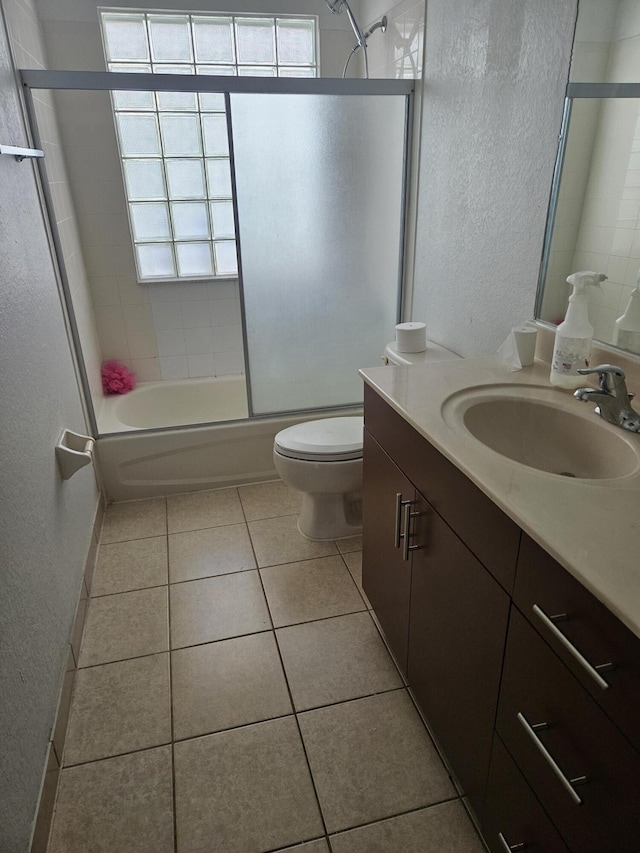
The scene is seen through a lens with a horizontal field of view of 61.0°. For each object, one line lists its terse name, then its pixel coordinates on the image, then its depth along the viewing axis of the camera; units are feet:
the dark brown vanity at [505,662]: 2.46
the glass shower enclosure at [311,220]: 7.36
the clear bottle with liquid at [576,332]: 4.42
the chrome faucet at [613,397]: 3.92
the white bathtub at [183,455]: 8.63
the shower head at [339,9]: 8.20
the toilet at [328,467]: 6.99
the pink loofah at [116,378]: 10.46
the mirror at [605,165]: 4.18
